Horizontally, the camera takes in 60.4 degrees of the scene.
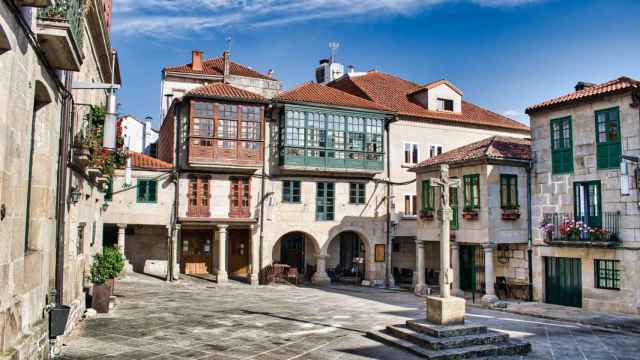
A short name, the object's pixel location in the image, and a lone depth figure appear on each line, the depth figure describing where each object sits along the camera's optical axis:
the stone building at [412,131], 32.44
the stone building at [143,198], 27.84
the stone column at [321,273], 30.23
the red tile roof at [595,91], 19.39
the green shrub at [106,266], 17.09
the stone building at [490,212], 22.66
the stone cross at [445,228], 14.28
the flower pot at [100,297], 16.95
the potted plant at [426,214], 25.67
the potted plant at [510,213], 22.66
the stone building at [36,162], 7.01
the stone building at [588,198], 19.12
